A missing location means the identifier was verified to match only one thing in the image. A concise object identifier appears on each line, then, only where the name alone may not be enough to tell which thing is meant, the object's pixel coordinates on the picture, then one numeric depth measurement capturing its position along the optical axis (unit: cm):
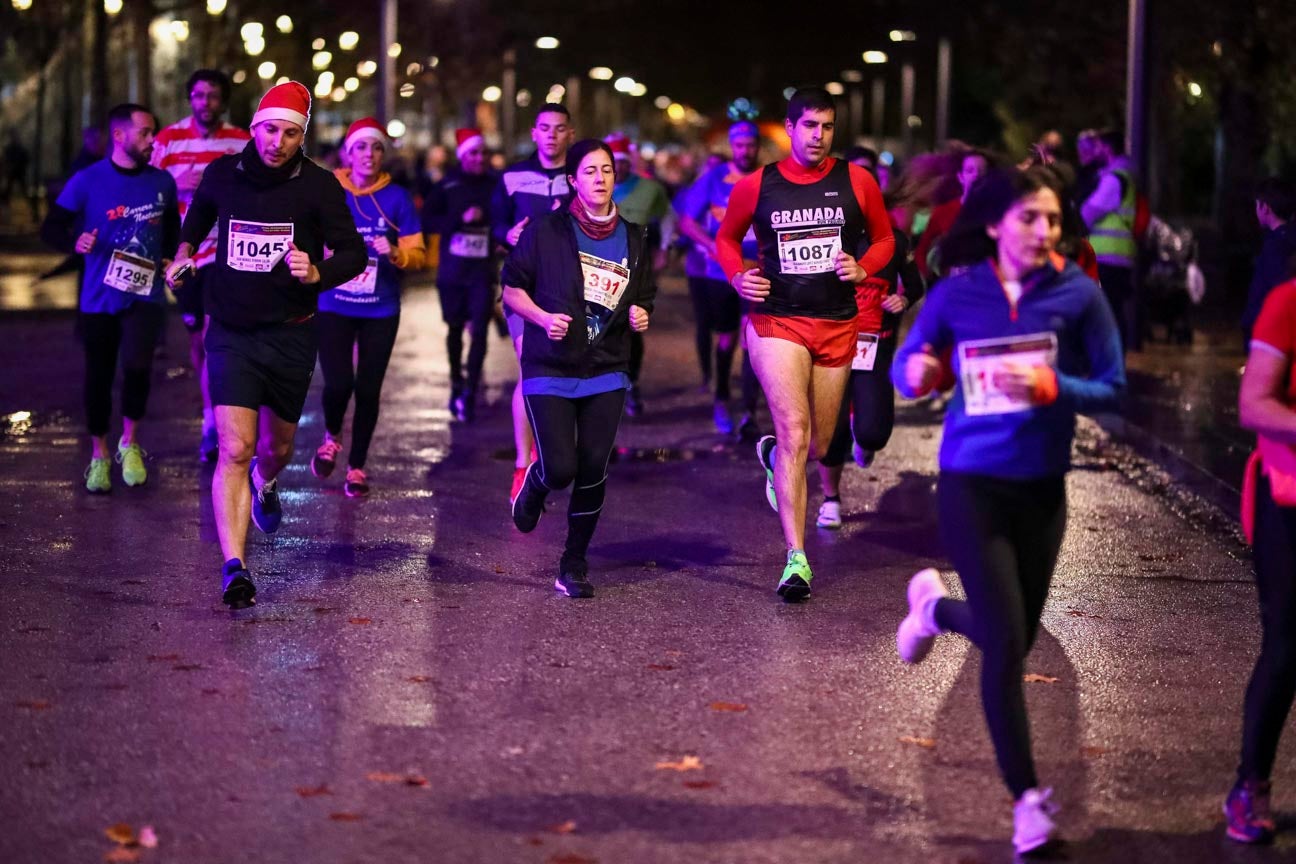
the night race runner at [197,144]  2094
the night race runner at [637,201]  2642
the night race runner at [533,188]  1933
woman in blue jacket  955
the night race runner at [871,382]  1808
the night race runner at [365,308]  1977
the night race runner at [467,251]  2585
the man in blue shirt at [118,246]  1948
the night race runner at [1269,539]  944
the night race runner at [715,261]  2507
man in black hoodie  1450
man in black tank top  1543
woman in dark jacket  1507
